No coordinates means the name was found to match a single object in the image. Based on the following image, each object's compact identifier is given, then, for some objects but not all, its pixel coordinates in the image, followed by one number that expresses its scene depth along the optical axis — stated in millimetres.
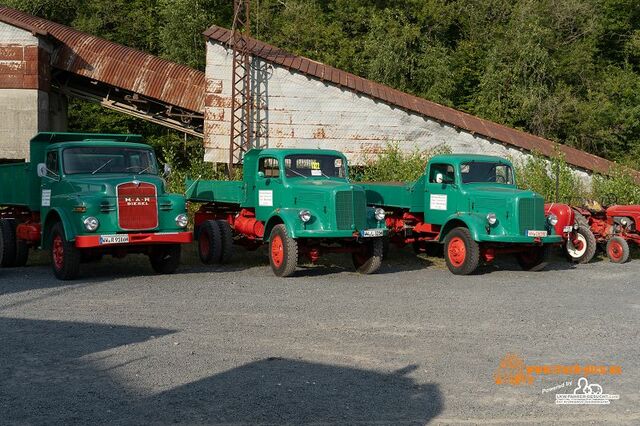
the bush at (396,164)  23109
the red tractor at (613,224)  16203
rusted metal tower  26250
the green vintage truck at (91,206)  12336
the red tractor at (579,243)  15866
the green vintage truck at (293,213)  13148
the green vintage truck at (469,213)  13758
